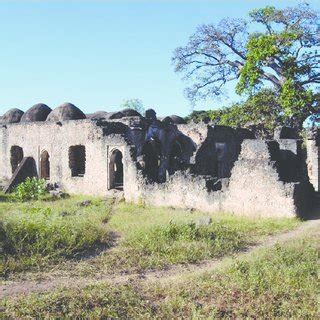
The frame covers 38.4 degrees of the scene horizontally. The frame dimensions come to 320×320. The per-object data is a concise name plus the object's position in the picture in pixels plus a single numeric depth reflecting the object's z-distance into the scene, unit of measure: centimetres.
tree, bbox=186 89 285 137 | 2070
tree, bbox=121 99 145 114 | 5947
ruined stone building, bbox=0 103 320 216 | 1256
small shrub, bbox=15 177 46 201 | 1775
